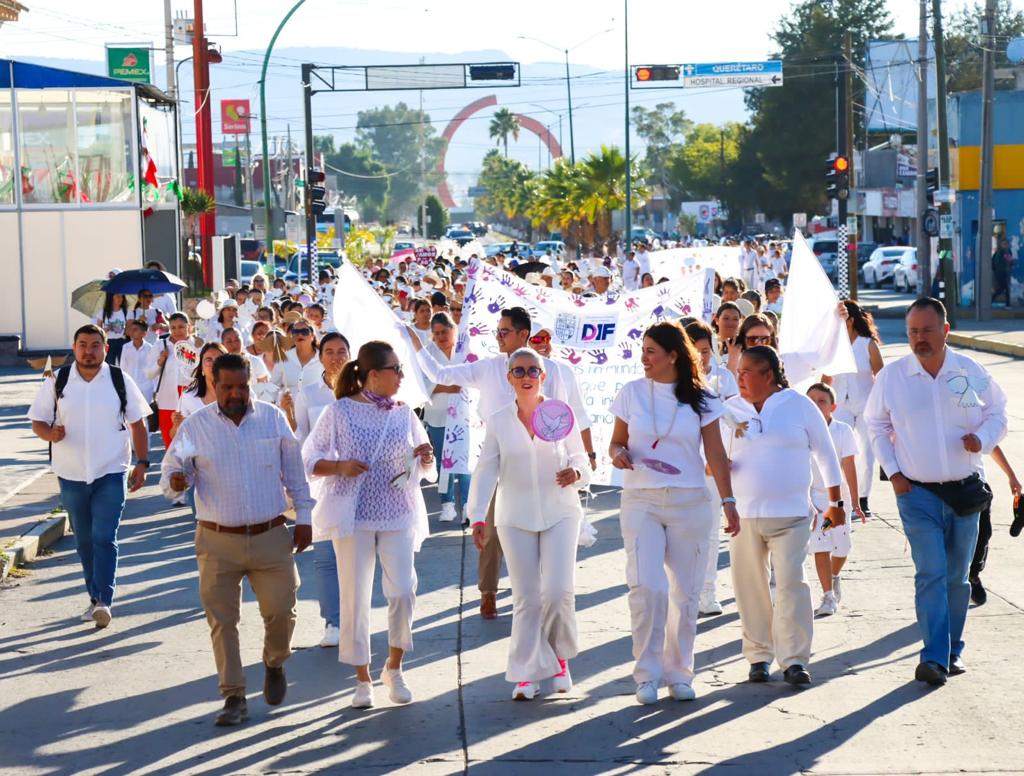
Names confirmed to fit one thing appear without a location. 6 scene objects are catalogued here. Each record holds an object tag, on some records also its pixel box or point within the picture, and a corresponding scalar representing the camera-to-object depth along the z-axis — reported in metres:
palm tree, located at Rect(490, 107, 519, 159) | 172.00
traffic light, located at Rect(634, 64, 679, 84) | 49.12
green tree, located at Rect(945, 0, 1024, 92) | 89.56
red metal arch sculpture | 175.88
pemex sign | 45.47
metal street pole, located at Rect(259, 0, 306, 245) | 37.50
